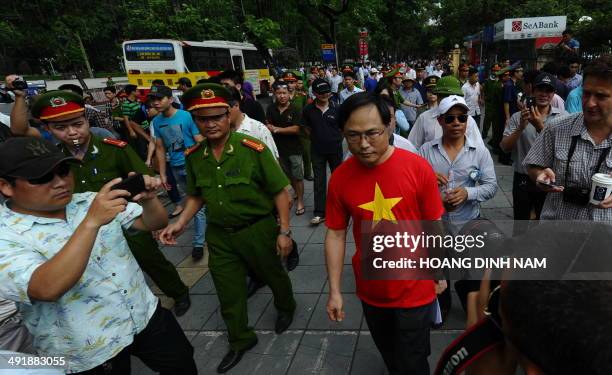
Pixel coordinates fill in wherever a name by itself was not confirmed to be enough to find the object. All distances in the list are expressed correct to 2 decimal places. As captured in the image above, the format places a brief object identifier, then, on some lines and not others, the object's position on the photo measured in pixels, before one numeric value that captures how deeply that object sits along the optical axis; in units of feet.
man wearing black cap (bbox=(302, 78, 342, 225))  17.17
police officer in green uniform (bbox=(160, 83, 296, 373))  9.15
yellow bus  56.18
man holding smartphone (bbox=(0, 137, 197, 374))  4.95
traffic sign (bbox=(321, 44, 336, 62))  77.71
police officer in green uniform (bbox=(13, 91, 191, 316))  9.33
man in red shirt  6.44
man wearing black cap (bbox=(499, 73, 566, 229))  12.00
